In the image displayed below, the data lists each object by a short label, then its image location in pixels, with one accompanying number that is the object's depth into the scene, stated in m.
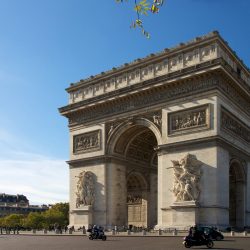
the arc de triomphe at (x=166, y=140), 33.50
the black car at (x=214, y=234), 26.77
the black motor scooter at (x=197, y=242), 21.73
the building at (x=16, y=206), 150.62
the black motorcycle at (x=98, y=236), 29.23
